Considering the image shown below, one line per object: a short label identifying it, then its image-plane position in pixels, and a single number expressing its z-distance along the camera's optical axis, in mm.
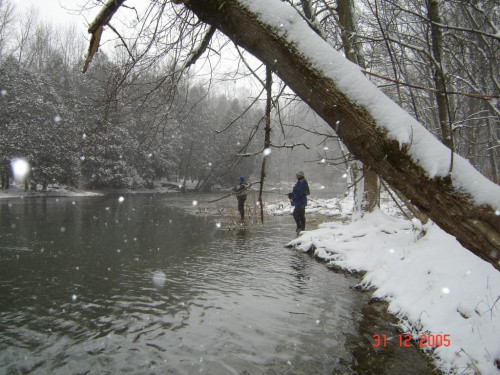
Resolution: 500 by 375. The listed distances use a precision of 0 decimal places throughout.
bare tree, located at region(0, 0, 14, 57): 32594
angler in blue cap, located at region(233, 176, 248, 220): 15480
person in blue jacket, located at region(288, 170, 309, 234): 10859
